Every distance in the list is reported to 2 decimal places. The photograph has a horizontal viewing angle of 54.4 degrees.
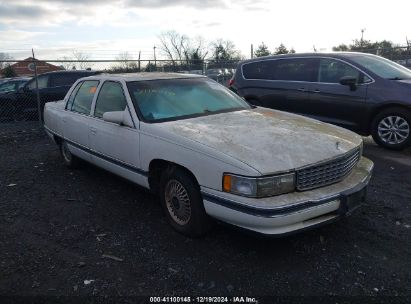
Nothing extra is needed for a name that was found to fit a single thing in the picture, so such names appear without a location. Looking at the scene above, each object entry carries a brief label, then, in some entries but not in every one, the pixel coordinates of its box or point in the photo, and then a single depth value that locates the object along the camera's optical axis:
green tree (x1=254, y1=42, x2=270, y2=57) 39.25
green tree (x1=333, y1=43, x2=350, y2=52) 27.54
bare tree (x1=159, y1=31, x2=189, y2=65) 63.98
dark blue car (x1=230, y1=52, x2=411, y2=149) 6.80
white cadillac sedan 3.16
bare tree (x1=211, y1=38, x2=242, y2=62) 52.06
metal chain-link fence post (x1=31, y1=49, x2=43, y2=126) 10.86
